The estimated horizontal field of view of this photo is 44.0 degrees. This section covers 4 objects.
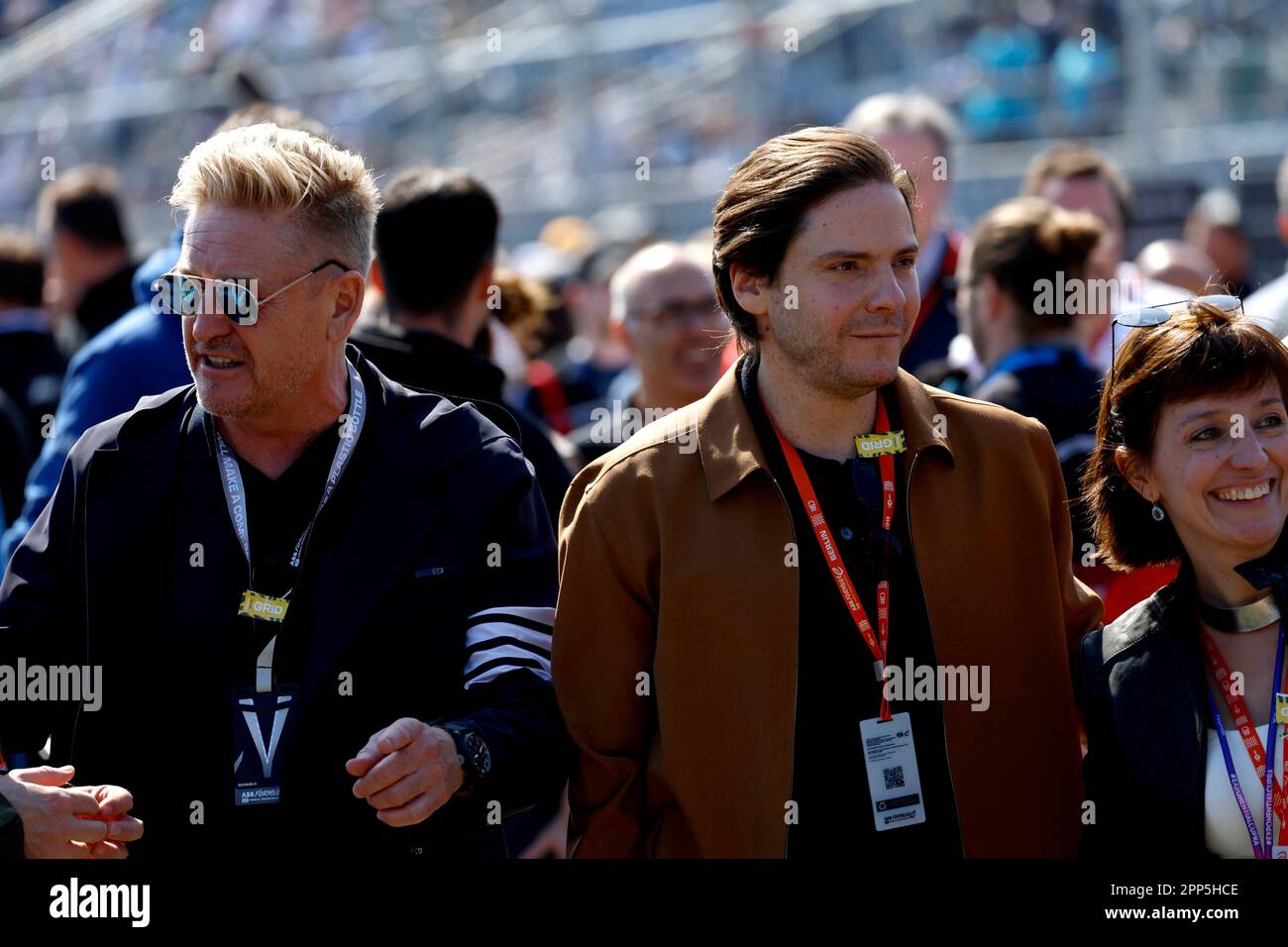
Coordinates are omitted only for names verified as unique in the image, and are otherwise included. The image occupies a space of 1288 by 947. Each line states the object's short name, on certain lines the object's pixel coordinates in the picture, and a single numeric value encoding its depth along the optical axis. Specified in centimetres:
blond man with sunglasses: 298
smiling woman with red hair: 291
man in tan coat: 303
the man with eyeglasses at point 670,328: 537
